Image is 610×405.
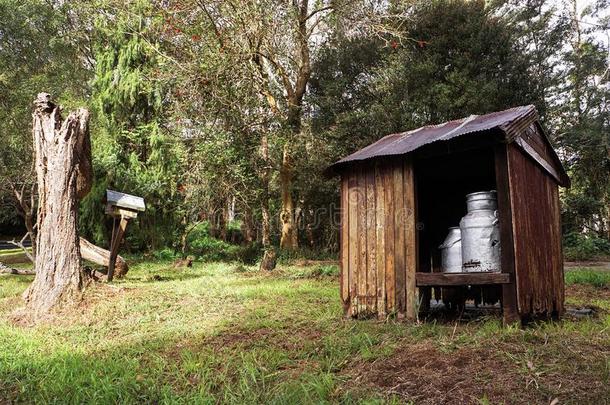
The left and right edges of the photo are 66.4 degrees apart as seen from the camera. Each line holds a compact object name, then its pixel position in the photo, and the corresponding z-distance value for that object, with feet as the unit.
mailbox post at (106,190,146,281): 34.81
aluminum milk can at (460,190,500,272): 19.16
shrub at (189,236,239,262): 57.41
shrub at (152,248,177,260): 54.78
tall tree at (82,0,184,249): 54.70
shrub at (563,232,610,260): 59.67
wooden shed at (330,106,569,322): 17.96
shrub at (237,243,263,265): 56.41
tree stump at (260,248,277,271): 46.85
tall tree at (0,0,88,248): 57.93
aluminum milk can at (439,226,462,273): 21.06
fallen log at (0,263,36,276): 43.10
